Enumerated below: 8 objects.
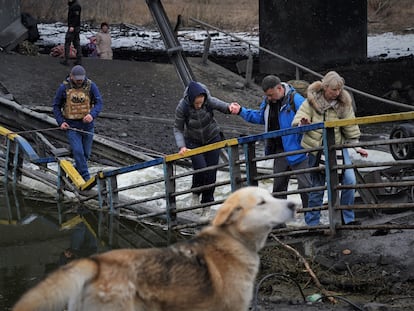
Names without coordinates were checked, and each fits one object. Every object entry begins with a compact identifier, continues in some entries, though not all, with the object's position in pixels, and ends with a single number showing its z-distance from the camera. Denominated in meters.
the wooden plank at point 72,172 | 12.12
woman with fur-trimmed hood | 8.58
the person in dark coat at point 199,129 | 10.12
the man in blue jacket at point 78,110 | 12.48
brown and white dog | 4.83
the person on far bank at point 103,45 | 26.02
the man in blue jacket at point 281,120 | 9.14
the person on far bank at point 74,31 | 23.67
